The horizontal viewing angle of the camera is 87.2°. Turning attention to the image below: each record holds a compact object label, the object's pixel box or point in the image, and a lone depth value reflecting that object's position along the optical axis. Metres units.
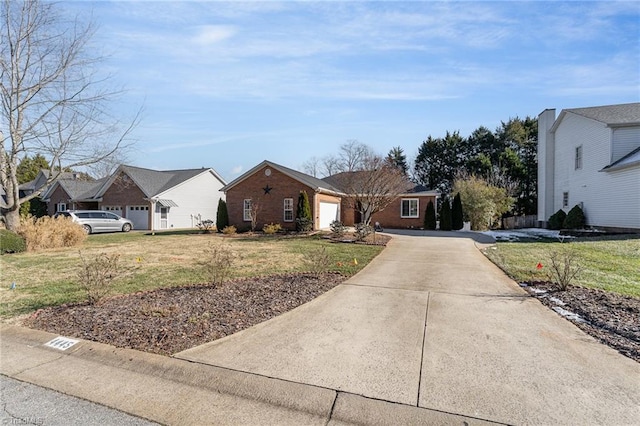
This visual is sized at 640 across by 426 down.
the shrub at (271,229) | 20.67
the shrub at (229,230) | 21.45
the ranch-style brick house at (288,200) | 21.88
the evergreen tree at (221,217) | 23.27
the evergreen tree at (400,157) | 43.67
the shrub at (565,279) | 6.44
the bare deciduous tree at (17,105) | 14.45
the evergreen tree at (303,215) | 20.23
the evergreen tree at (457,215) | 23.62
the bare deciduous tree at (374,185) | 17.30
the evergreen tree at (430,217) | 24.00
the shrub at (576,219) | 19.78
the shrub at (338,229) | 17.14
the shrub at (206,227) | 23.47
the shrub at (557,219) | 21.75
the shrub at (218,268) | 6.71
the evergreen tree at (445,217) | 23.48
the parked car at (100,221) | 23.15
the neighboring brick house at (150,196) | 29.42
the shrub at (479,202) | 24.41
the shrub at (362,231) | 15.68
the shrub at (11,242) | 13.04
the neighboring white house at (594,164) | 16.55
